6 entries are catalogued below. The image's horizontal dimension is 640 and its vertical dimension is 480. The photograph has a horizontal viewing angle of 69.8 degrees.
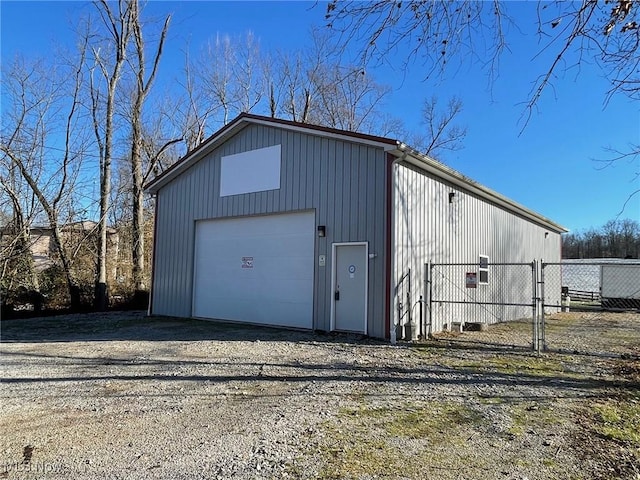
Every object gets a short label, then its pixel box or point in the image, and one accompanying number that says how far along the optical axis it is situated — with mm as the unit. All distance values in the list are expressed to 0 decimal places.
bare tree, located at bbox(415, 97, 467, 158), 27881
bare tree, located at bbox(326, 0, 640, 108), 3879
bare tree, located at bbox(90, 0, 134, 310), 17859
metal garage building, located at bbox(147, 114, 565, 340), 9805
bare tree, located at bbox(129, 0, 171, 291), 20234
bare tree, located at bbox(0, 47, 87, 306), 16484
